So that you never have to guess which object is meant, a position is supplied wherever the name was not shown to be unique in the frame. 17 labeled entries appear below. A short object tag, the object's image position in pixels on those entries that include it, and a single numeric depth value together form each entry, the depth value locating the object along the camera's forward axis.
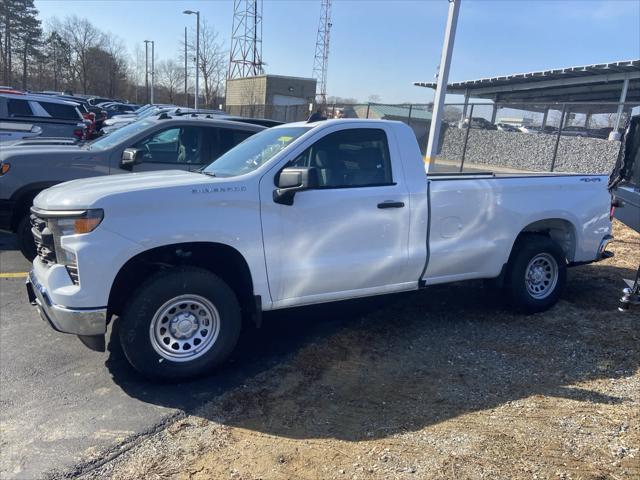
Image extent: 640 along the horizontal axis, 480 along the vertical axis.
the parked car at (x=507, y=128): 22.66
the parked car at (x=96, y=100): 37.47
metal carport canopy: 29.20
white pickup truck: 3.60
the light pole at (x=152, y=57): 51.24
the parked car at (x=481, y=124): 22.00
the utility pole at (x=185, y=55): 47.53
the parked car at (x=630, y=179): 5.12
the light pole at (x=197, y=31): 34.75
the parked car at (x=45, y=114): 11.85
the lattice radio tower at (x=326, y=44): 89.26
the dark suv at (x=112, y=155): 6.40
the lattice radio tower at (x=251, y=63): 60.44
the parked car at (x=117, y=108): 29.23
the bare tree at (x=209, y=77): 49.50
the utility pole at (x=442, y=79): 9.05
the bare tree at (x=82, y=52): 61.09
